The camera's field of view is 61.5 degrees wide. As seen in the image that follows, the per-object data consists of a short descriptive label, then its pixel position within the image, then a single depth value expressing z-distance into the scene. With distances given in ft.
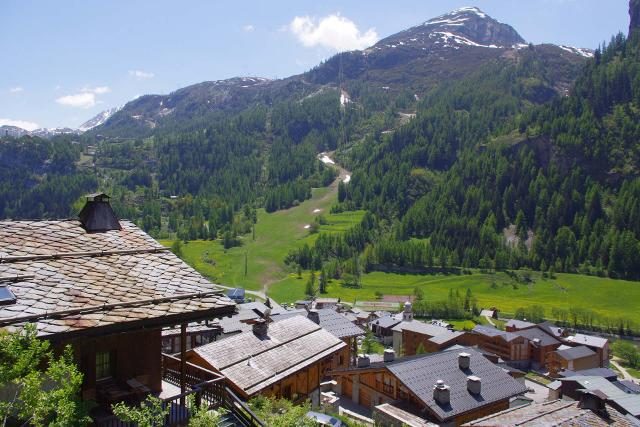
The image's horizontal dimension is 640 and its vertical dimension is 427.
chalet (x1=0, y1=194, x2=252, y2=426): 37.76
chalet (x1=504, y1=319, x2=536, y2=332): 317.63
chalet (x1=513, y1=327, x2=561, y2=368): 295.07
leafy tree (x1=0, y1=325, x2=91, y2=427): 31.35
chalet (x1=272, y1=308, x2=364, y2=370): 204.51
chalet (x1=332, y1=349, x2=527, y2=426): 124.36
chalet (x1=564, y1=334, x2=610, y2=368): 290.35
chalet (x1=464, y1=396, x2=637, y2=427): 92.63
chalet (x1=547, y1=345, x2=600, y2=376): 269.85
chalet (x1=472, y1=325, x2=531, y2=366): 289.74
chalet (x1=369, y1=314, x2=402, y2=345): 317.83
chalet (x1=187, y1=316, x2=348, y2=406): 100.28
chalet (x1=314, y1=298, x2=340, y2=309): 386.79
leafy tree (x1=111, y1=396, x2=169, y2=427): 35.09
